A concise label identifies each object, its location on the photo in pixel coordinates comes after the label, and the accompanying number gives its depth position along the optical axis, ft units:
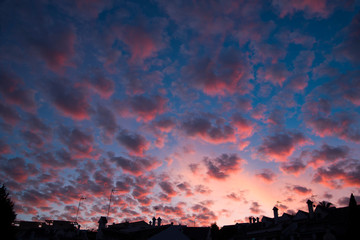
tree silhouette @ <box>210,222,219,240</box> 256.42
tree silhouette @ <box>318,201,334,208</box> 211.86
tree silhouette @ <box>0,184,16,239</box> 144.77
